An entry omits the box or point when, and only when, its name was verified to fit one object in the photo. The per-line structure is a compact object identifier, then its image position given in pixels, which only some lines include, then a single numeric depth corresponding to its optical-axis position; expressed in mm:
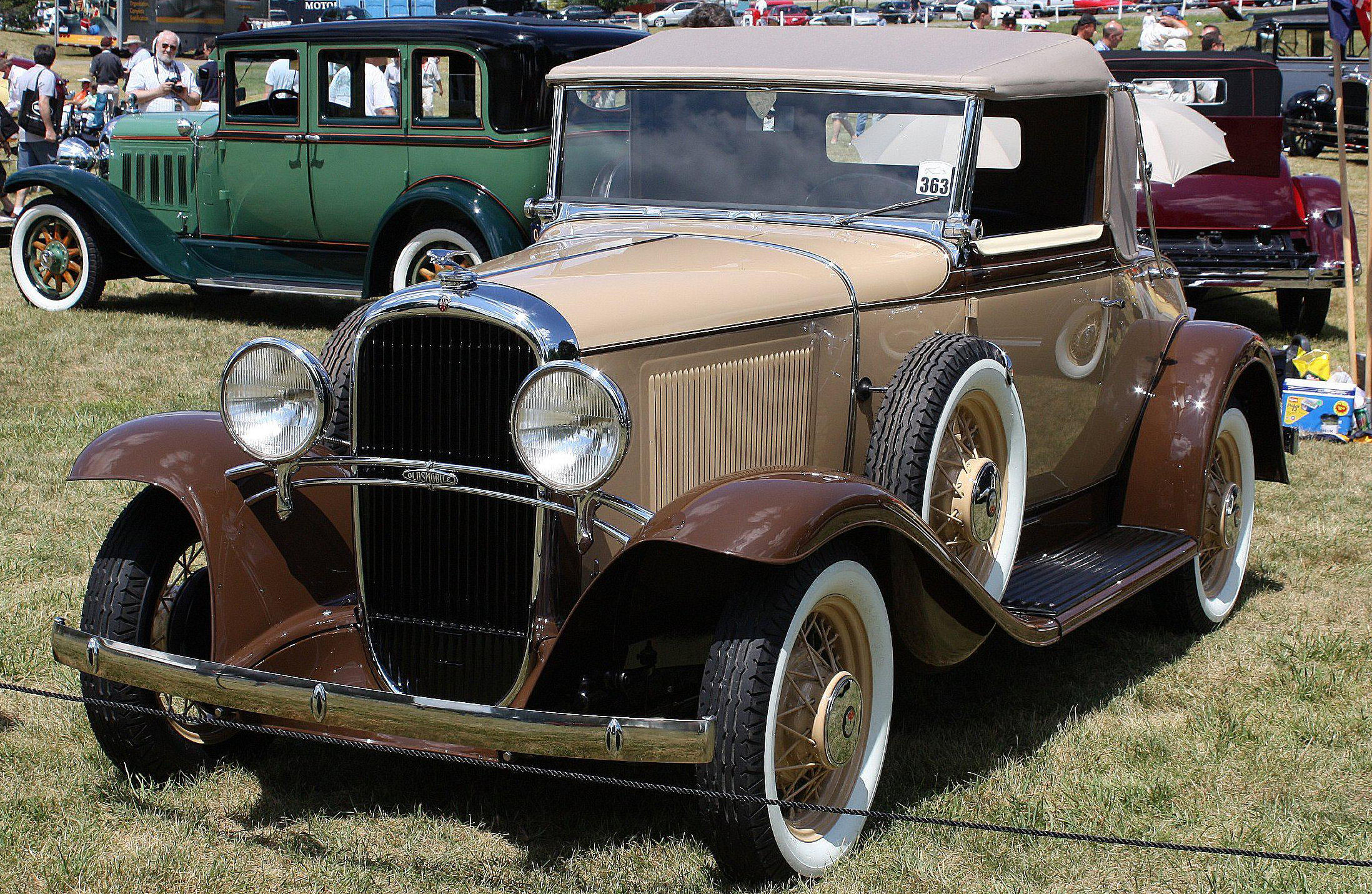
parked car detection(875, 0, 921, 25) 40438
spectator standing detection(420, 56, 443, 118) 8945
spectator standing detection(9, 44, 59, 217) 13211
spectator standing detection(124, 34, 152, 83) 12281
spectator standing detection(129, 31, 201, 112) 12000
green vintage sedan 8727
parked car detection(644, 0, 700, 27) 42375
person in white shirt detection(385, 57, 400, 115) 9133
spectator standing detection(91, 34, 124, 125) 16000
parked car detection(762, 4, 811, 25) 36188
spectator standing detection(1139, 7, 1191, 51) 15859
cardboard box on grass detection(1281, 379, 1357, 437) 7141
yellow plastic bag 7477
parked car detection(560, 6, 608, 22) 36281
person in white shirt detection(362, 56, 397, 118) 9234
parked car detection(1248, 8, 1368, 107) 21578
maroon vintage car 9125
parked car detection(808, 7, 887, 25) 38312
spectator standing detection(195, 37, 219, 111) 13883
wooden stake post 6941
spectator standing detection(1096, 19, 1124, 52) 12526
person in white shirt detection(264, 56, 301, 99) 9508
